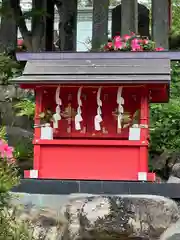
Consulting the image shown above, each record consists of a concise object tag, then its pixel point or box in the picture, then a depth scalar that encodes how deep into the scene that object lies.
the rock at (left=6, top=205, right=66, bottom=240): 6.38
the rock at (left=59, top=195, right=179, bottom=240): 6.45
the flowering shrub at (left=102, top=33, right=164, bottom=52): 8.76
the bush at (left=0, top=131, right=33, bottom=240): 4.47
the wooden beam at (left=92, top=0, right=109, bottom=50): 13.66
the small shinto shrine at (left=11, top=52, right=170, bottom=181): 7.52
